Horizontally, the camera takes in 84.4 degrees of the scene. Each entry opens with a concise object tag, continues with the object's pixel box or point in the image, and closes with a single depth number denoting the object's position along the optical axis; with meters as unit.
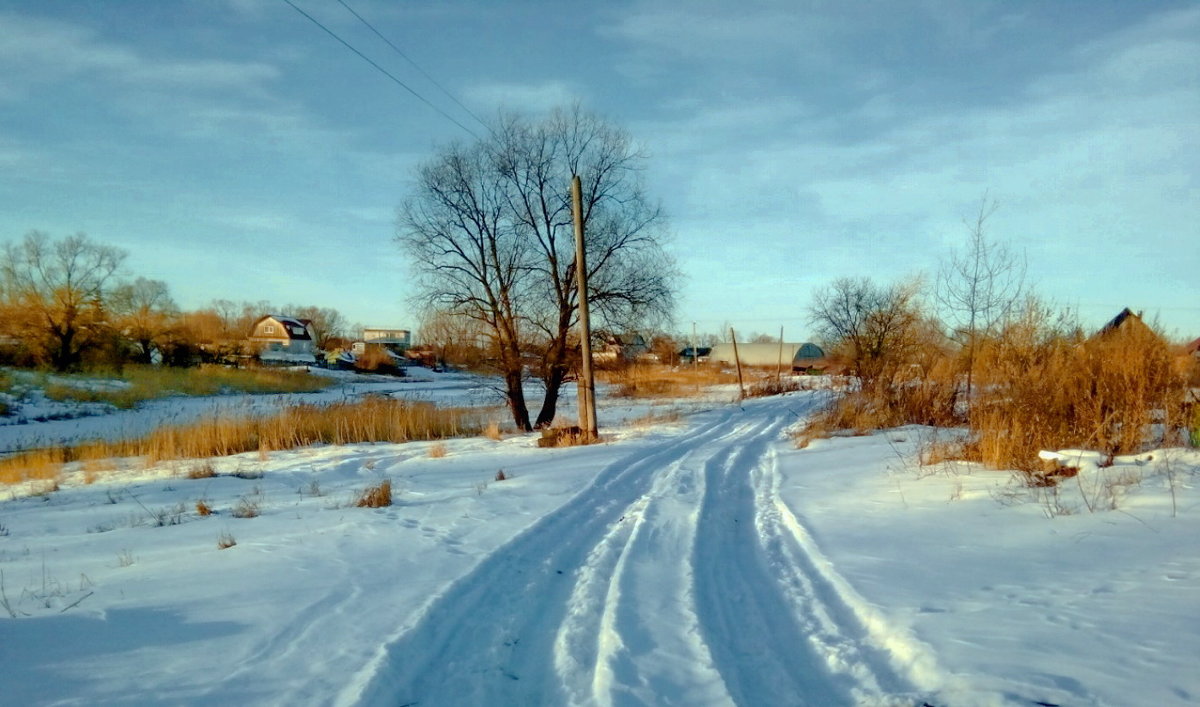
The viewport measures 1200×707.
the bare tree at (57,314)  38.31
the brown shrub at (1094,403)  8.17
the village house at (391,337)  114.74
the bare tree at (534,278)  21.33
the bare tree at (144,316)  43.59
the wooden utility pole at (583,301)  16.61
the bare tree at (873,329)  17.44
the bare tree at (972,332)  14.01
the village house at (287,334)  89.88
